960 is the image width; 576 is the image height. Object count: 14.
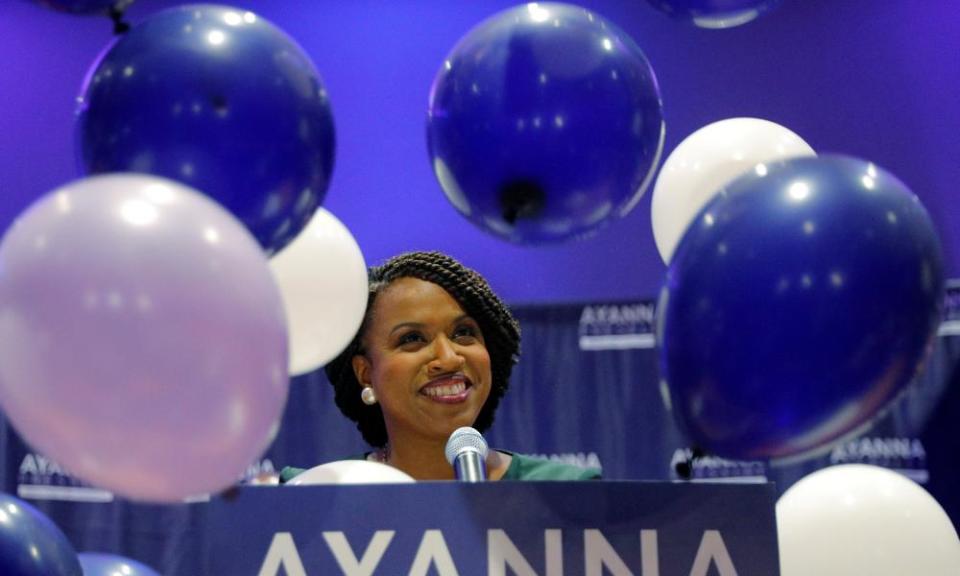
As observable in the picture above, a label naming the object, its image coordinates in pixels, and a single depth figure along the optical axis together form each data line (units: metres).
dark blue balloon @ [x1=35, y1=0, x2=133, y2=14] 2.68
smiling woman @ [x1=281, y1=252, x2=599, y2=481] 3.84
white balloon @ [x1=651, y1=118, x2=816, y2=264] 3.19
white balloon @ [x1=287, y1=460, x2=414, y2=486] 2.98
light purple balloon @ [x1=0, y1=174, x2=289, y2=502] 2.36
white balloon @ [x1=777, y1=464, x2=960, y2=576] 3.32
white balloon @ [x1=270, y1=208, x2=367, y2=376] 3.13
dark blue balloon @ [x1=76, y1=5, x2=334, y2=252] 2.60
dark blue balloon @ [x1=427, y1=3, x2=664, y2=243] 2.79
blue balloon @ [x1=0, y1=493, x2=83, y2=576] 2.81
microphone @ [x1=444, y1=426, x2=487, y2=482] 3.02
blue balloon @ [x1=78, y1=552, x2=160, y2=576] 3.12
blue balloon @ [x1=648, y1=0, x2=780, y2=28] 2.94
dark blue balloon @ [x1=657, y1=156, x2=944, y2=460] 2.52
